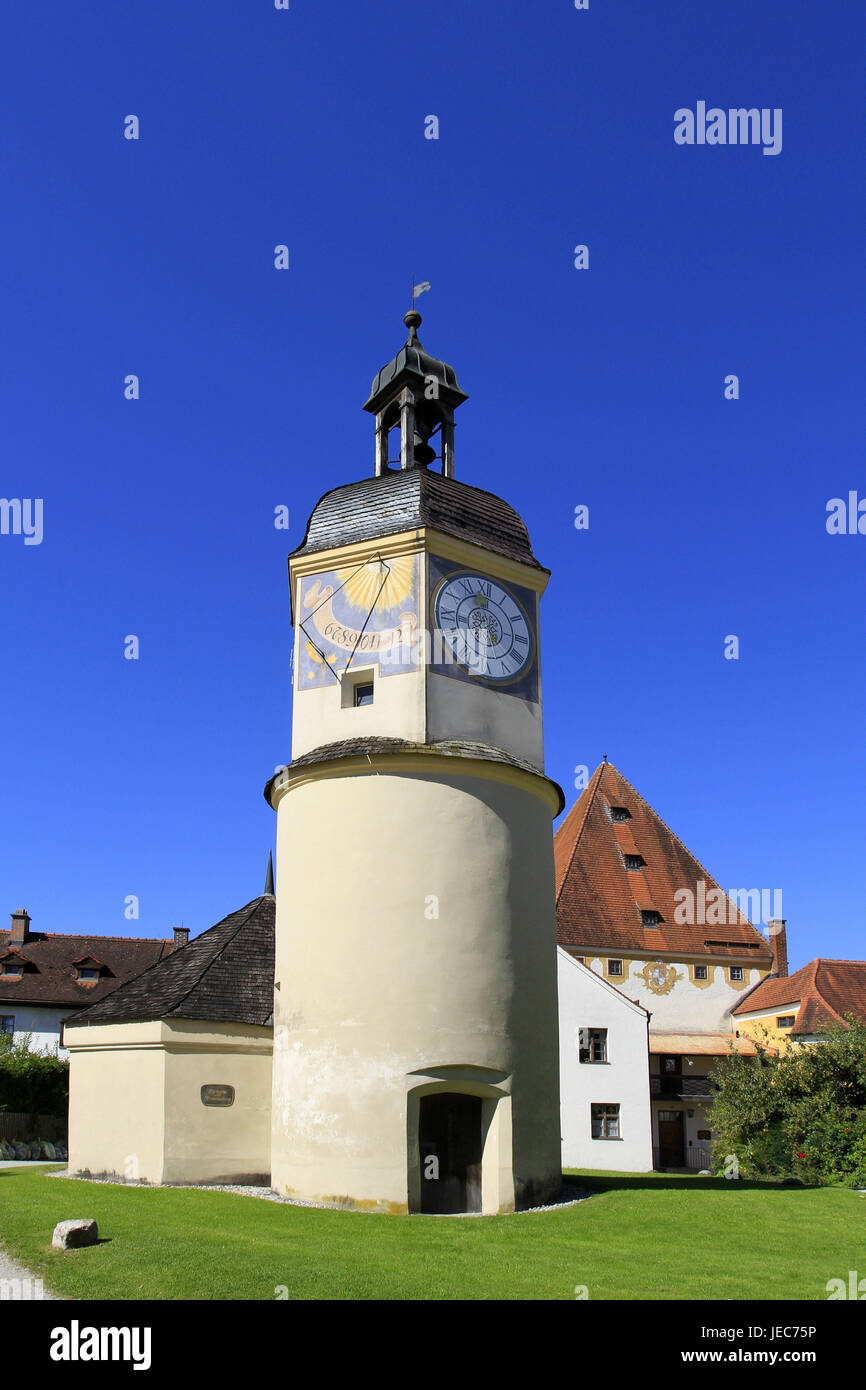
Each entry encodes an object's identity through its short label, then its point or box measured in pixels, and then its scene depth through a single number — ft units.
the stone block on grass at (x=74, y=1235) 37.32
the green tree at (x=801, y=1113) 76.48
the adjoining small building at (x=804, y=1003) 104.99
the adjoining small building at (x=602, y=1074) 98.12
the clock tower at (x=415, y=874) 51.01
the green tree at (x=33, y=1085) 108.58
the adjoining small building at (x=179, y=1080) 59.62
